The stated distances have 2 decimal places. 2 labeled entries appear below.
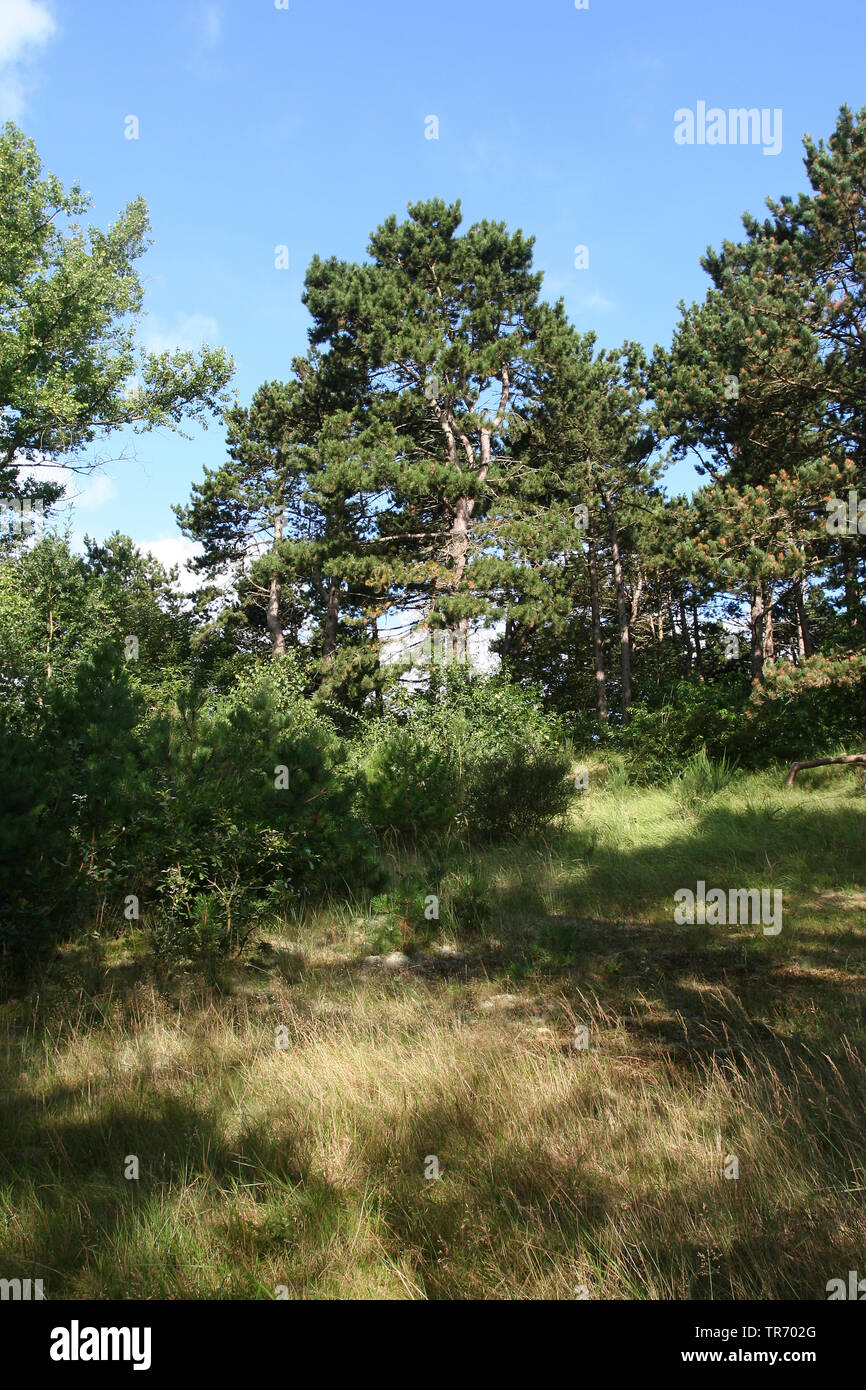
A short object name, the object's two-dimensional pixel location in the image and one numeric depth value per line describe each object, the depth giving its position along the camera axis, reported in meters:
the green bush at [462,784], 10.46
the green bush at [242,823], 6.24
